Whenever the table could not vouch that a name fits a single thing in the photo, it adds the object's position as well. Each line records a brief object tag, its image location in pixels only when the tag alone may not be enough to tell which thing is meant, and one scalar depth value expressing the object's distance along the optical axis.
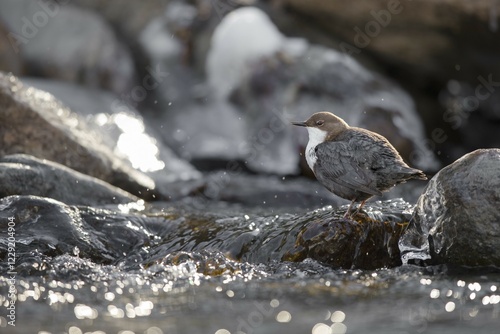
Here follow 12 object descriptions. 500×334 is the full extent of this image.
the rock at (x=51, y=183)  13.66
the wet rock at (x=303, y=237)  11.34
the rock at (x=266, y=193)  17.58
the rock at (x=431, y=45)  21.92
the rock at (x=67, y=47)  24.37
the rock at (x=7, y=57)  23.64
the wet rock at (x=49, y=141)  16.23
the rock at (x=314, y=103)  21.33
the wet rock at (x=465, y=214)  10.58
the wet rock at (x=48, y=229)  11.49
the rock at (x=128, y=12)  25.84
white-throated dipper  11.55
